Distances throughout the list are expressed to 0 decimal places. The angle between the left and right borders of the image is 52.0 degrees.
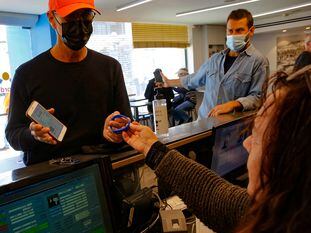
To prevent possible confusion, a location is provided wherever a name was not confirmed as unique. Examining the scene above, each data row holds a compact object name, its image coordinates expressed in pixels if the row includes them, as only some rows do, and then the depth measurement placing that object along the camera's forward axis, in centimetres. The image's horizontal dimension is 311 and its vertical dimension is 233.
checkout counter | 69
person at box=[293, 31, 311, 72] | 309
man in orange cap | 122
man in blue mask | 193
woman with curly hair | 46
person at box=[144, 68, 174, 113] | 648
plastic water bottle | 133
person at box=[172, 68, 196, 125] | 701
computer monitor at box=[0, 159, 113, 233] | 68
